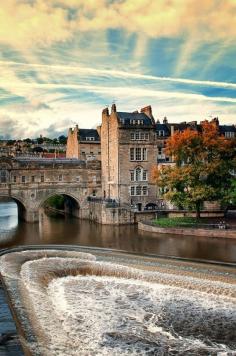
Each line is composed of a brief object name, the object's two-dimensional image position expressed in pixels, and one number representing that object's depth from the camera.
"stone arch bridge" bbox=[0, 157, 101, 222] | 60.69
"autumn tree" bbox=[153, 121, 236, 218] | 50.59
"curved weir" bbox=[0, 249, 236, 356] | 19.91
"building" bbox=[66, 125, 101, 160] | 84.00
